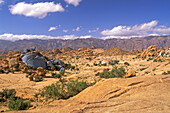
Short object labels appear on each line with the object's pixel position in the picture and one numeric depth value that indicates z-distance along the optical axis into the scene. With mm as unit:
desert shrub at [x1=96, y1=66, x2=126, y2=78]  14900
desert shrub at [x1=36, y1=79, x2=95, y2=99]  9102
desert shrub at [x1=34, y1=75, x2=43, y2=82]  16016
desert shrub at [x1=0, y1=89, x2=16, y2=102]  9451
